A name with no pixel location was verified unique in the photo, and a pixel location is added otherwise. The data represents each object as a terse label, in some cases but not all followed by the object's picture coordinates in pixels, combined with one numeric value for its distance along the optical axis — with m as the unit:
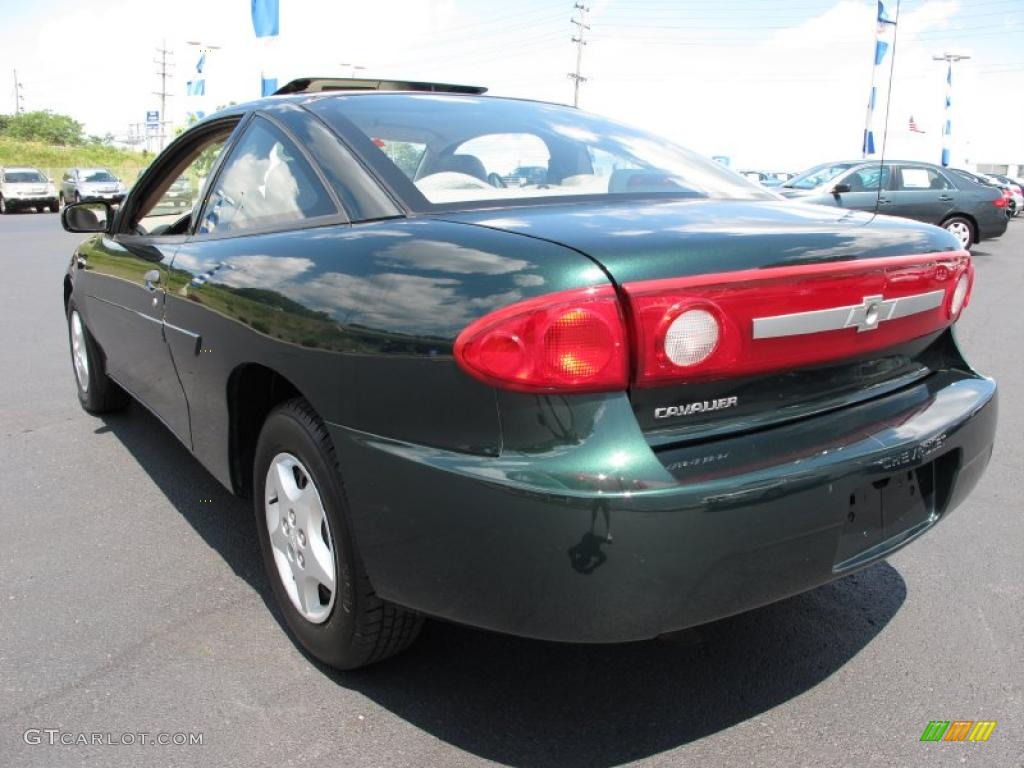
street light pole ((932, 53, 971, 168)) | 43.59
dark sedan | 14.74
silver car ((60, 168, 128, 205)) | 32.56
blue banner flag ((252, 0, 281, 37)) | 15.41
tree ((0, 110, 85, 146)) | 80.50
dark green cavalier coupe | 1.74
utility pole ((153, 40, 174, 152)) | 74.71
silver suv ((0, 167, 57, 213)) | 30.67
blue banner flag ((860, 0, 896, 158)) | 14.56
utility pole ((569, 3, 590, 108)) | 54.03
